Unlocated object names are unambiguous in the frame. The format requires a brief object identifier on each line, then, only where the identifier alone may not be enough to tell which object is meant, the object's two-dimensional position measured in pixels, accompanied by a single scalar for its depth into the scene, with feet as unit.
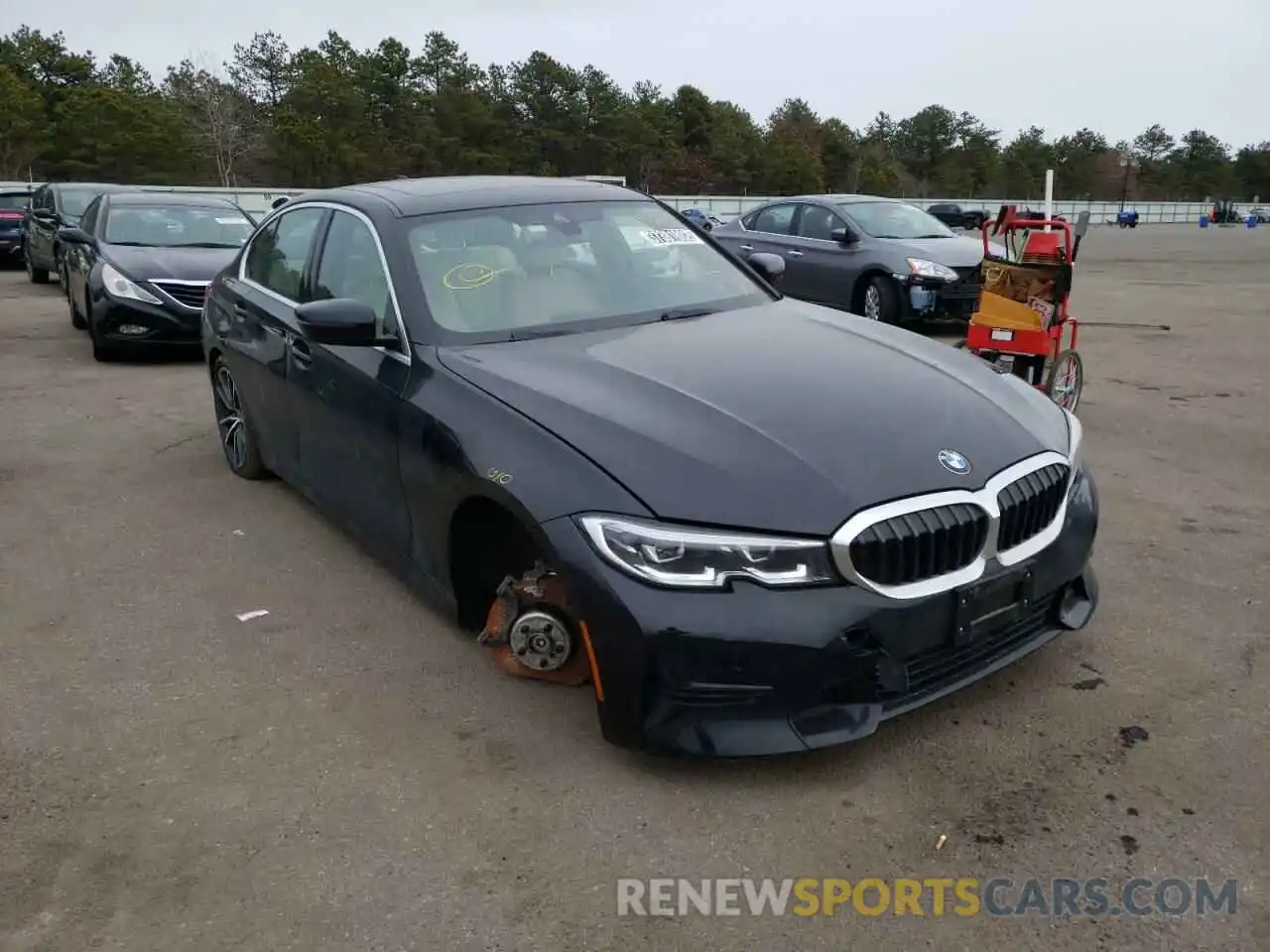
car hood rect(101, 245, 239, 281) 32.07
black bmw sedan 9.29
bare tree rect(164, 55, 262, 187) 197.57
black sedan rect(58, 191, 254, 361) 31.94
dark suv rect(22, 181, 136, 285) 50.19
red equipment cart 23.21
